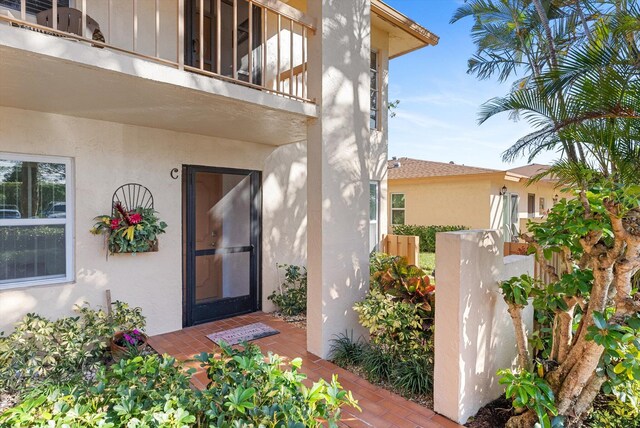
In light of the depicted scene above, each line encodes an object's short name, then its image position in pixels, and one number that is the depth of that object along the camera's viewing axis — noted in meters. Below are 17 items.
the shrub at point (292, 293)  5.94
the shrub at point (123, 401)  1.74
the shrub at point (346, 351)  4.12
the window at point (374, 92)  7.88
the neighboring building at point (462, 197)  13.39
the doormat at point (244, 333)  4.78
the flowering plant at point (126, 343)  3.96
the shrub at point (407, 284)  4.05
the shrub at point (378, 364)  3.74
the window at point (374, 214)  7.99
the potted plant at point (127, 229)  4.42
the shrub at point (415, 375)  3.48
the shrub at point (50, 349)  3.41
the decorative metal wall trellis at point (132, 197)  4.62
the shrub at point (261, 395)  1.85
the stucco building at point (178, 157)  3.50
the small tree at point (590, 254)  2.49
